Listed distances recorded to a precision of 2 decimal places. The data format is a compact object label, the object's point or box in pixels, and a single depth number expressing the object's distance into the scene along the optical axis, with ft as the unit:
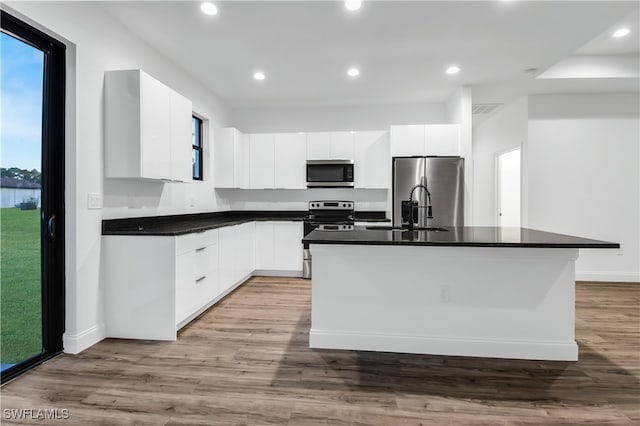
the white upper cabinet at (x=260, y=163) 17.39
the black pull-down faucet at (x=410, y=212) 9.02
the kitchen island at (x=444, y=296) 7.87
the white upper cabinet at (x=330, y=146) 16.84
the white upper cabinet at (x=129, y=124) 9.14
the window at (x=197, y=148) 15.47
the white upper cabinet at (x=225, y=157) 16.49
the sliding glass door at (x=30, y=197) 7.11
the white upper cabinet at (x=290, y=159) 17.12
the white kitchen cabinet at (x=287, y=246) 16.51
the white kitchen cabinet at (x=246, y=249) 14.58
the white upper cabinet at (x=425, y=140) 15.37
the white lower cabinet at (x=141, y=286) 9.11
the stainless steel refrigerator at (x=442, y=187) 14.84
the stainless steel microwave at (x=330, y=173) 16.63
